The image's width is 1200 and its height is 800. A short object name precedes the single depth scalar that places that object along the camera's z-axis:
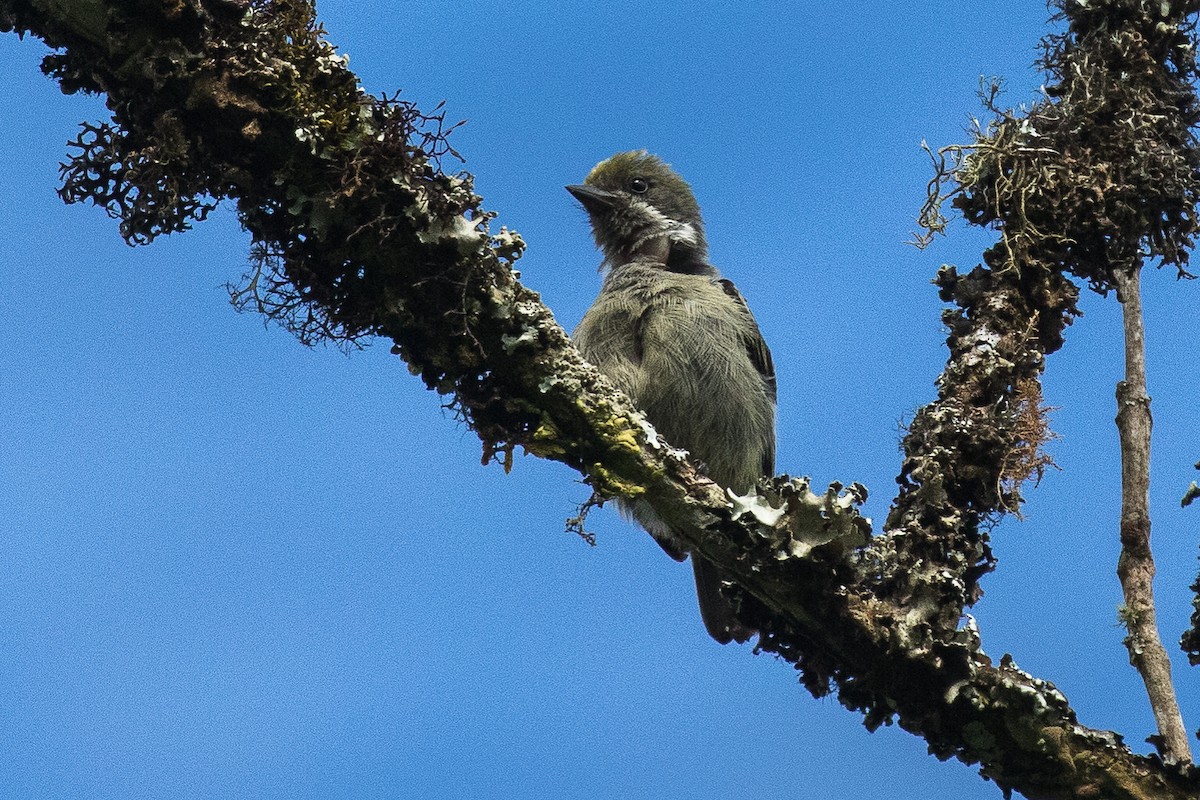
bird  11.62
